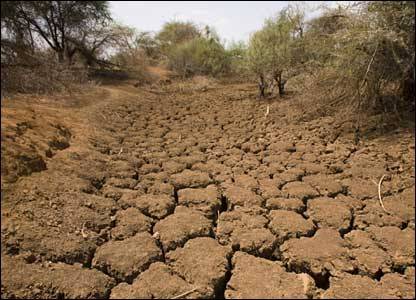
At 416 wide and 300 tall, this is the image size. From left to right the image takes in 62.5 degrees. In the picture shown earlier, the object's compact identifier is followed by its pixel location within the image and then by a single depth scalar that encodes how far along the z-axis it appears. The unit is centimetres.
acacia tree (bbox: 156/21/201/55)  1333
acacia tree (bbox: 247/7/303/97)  569
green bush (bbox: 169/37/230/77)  974
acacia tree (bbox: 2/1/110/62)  655
